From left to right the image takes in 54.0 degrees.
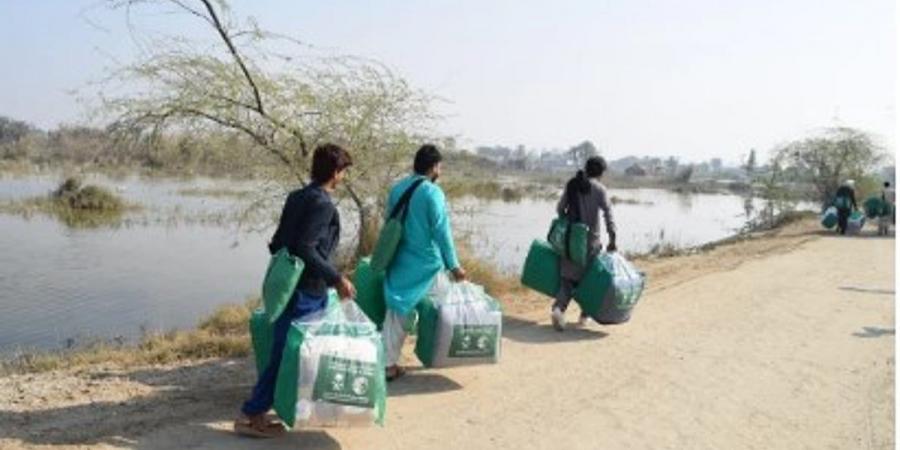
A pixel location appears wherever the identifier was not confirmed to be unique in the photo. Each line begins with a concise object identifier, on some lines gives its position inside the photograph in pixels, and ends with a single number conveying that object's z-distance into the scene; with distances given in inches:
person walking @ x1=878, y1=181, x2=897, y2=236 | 855.1
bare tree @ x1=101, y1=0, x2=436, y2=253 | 395.2
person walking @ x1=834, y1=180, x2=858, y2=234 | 850.1
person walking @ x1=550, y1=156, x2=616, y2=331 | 340.2
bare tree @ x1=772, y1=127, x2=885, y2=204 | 1209.4
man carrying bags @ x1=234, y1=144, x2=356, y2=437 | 202.7
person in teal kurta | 251.6
